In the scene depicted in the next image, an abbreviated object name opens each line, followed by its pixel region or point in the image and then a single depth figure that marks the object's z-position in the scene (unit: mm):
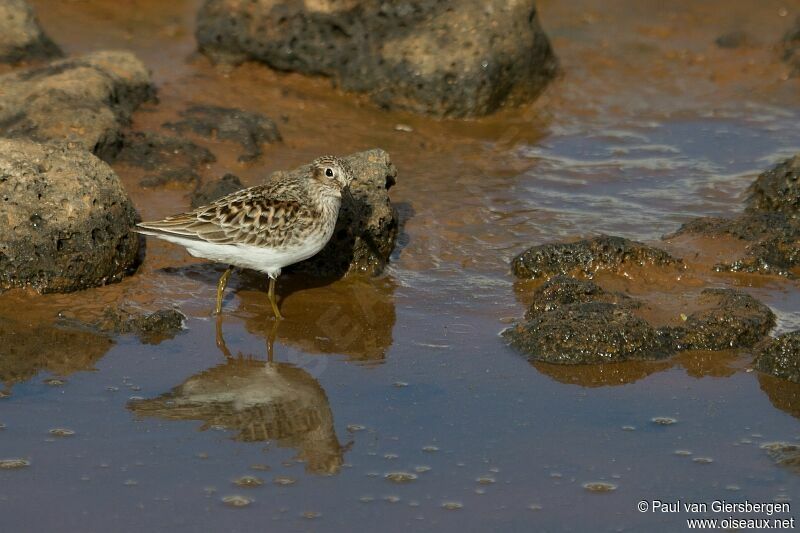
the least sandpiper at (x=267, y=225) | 10539
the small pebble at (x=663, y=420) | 8734
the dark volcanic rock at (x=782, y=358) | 9289
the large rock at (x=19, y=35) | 15773
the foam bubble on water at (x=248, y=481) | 7844
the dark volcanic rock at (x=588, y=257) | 11422
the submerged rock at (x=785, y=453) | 8109
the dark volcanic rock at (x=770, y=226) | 11625
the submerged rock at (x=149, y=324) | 10148
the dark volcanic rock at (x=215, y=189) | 12188
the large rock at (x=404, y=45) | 15336
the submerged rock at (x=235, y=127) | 14125
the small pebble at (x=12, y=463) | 8008
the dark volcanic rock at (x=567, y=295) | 10438
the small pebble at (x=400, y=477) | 7953
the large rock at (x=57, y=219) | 10656
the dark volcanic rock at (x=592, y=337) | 9617
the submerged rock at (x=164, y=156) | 13055
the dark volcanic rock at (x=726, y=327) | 9898
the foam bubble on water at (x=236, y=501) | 7633
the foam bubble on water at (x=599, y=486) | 7836
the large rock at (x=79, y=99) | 12992
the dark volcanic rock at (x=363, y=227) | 11484
